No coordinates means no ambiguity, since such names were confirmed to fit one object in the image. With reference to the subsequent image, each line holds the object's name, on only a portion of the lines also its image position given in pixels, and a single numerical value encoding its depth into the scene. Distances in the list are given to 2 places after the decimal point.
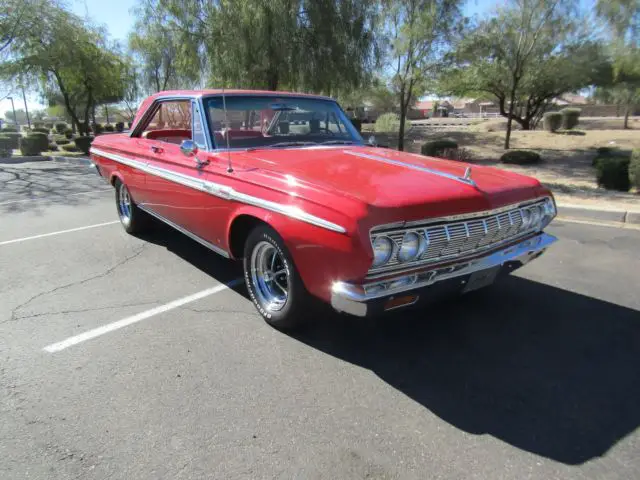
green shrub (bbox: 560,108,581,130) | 26.92
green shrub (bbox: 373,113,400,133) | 28.33
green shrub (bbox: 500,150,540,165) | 15.29
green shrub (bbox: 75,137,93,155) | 20.17
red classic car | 2.60
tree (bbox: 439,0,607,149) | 15.77
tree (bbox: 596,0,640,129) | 12.32
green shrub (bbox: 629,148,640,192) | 8.70
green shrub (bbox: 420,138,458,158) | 14.76
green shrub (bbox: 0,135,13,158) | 18.27
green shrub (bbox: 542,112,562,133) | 25.79
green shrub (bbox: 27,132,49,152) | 19.43
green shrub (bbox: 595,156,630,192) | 9.44
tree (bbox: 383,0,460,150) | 14.54
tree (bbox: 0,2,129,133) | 17.56
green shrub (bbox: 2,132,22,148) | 22.32
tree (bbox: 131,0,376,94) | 13.66
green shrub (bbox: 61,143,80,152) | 22.31
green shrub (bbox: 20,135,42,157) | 19.16
